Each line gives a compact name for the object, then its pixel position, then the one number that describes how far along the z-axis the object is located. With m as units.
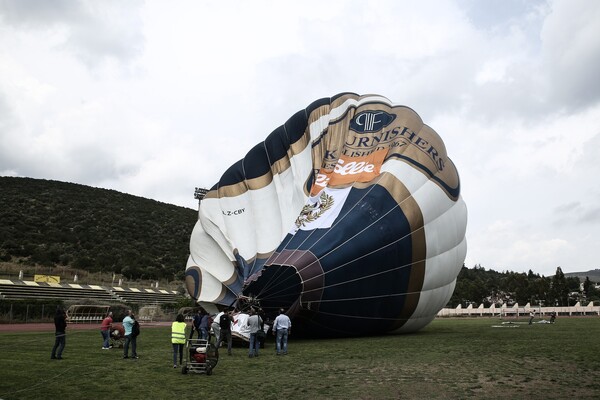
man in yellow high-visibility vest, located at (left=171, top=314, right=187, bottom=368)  9.88
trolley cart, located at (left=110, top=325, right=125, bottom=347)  13.91
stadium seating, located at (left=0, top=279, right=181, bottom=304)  33.06
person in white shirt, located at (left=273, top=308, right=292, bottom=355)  11.74
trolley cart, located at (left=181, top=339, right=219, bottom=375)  9.19
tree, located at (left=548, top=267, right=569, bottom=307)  62.81
